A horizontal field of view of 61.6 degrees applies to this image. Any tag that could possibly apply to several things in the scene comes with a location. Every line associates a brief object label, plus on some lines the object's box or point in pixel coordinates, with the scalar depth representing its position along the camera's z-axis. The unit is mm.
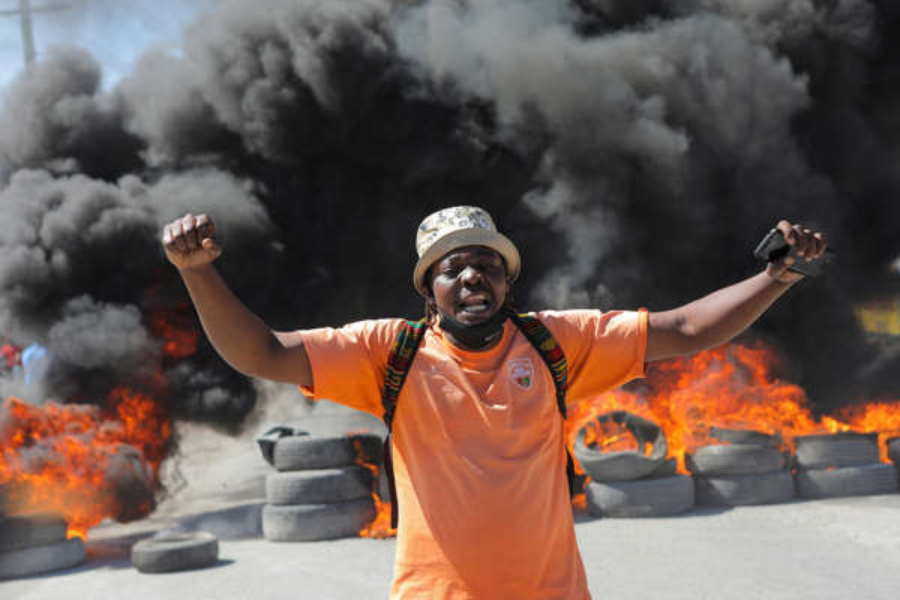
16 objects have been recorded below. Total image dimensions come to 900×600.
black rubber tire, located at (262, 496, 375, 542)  8766
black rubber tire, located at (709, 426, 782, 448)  9547
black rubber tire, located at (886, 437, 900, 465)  9781
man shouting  2057
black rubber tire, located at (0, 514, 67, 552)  8078
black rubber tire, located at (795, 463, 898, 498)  9453
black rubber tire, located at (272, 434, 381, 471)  9133
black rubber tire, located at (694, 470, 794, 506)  9219
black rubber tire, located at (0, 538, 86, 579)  8016
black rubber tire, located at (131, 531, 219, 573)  7629
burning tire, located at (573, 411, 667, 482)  9062
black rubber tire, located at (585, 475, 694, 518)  8922
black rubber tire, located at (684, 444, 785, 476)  9312
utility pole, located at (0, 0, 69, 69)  16047
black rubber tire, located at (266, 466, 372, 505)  8906
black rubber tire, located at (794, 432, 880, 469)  9594
